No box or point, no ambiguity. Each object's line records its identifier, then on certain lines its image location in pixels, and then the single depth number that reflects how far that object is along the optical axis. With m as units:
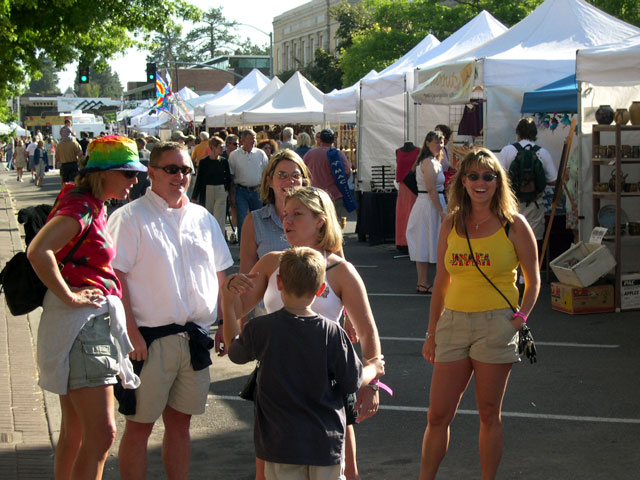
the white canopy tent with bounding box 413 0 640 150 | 11.87
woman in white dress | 10.82
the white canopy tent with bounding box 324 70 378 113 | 18.67
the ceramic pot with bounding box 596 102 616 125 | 10.02
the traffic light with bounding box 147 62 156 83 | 39.81
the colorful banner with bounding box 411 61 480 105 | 12.07
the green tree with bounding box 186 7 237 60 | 131.88
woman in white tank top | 3.80
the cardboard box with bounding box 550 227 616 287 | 9.52
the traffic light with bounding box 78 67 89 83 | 27.93
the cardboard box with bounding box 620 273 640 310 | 9.78
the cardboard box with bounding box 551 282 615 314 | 9.64
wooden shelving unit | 9.69
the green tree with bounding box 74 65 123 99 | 188.10
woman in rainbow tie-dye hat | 3.80
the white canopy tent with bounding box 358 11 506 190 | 16.59
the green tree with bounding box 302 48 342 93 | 66.25
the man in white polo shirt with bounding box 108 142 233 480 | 4.05
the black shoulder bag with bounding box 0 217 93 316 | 3.92
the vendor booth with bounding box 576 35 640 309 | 9.14
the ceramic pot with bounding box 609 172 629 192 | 10.02
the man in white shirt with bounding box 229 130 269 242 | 14.33
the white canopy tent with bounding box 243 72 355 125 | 23.97
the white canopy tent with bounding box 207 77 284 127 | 25.08
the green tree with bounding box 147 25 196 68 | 139.00
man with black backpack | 10.88
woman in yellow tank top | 4.37
